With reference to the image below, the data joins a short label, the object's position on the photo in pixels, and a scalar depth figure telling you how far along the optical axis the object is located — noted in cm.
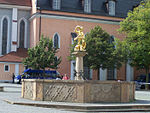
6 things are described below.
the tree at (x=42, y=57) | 4175
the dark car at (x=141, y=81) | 4231
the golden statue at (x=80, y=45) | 2172
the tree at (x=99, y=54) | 4261
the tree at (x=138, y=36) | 3966
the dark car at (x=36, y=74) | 4294
